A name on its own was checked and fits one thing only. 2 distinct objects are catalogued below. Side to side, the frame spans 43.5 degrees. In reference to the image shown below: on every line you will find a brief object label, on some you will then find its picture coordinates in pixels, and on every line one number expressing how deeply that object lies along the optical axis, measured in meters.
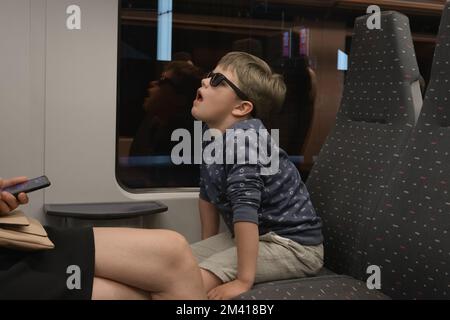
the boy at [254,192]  1.66
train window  2.21
